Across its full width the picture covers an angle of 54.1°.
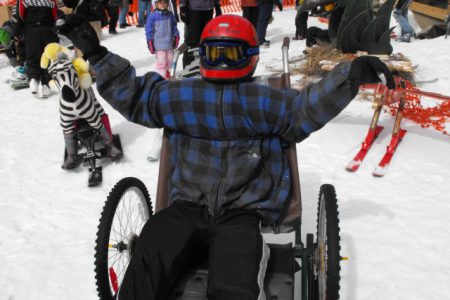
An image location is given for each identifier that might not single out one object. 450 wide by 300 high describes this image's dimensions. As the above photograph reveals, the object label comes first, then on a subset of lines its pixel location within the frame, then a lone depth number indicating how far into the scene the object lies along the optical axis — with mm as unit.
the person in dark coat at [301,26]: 10227
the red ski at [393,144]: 4344
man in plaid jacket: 2121
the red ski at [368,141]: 4469
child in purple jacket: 6367
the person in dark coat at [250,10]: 9055
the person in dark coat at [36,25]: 6219
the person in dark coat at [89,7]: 5965
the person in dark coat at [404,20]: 9508
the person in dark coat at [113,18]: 12755
